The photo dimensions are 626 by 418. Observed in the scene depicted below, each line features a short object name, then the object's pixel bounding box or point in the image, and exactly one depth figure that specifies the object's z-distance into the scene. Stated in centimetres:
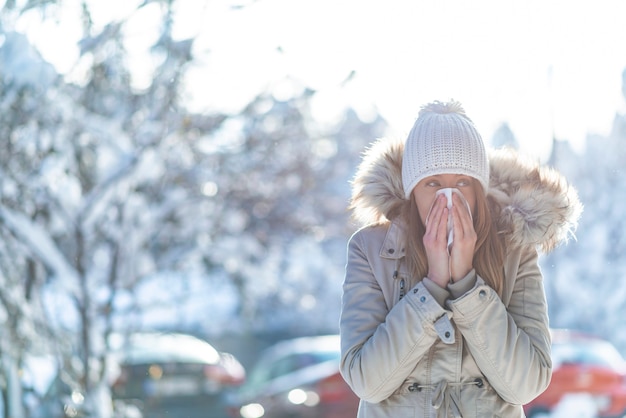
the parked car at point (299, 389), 1790
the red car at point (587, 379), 1736
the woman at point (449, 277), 402
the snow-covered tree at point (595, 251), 2317
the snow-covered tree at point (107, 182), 1158
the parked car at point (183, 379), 1853
